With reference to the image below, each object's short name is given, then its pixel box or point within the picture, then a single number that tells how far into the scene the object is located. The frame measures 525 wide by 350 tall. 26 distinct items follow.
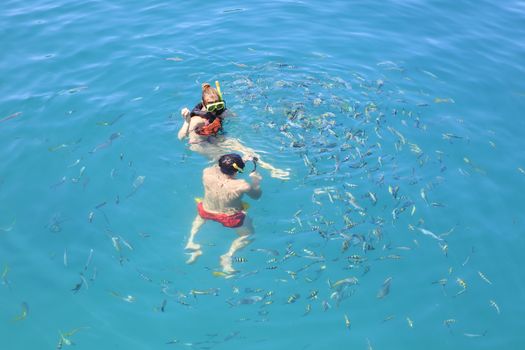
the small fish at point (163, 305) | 7.67
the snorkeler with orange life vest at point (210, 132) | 9.95
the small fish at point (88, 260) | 8.29
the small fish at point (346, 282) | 7.98
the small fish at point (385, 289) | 7.89
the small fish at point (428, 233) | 8.84
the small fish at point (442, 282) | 8.12
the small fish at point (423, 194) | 9.50
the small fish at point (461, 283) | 8.11
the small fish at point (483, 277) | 8.24
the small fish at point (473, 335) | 7.48
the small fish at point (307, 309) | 7.63
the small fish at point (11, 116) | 11.59
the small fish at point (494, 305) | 7.84
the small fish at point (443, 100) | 12.55
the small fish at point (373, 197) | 9.33
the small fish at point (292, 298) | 7.77
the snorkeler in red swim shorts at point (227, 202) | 8.29
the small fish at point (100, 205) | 9.30
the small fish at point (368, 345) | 7.25
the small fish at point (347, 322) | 7.50
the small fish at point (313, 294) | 7.82
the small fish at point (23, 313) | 7.57
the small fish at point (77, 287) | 7.92
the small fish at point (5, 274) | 8.02
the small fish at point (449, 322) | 7.59
